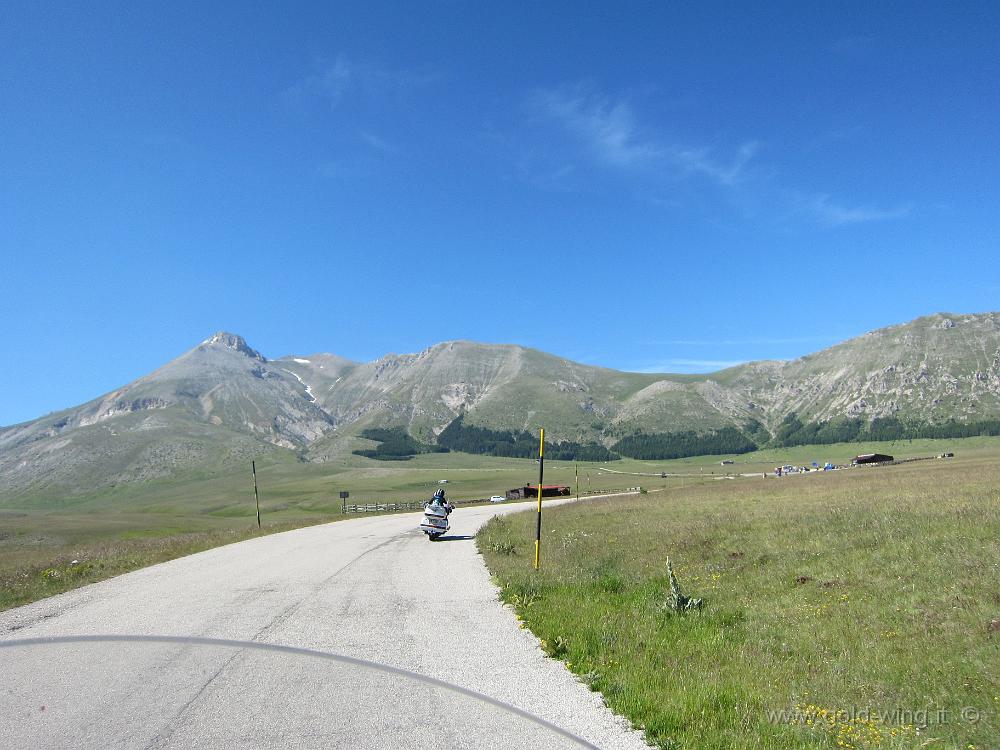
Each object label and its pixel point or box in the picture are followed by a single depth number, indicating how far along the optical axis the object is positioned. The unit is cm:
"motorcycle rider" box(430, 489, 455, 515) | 2967
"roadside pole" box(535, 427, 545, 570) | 1812
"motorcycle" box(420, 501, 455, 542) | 2894
